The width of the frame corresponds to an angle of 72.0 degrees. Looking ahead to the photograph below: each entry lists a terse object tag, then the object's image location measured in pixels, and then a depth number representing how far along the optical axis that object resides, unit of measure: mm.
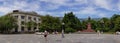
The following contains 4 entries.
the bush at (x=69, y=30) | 29302
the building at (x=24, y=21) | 34052
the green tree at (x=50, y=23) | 29762
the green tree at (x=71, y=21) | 30909
